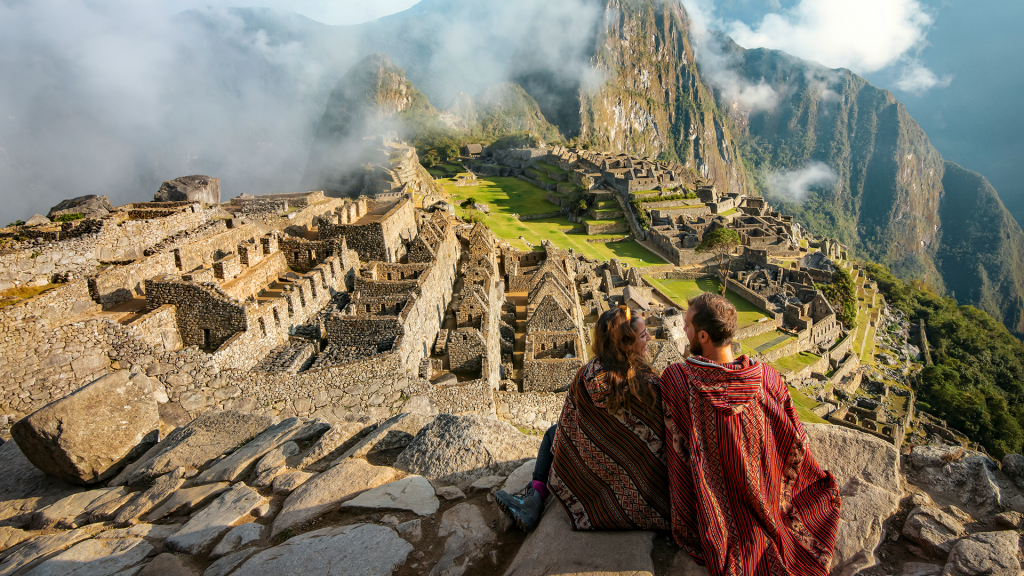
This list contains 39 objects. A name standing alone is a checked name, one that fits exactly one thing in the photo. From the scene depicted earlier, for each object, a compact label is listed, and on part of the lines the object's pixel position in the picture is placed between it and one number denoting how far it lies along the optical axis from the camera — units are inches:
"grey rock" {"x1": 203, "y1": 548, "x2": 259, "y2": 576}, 173.9
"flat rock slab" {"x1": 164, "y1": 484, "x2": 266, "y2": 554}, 191.9
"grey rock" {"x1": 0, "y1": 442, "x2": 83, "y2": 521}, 251.9
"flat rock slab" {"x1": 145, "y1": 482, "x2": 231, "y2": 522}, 221.6
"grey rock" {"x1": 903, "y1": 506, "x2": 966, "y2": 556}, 170.7
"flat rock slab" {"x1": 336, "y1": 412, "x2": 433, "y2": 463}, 265.7
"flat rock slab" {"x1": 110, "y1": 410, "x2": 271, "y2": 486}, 265.0
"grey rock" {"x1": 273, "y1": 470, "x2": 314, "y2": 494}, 228.2
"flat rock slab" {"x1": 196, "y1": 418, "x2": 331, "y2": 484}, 247.8
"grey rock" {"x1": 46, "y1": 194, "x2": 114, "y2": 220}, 804.5
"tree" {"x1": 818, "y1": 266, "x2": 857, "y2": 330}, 1713.8
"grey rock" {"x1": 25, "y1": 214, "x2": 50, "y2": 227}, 674.8
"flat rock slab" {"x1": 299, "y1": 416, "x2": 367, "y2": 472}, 258.7
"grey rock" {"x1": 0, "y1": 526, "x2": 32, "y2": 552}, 208.3
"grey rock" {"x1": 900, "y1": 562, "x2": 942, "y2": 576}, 161.0
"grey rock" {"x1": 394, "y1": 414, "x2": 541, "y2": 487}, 244.7
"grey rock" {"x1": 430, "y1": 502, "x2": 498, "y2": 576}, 174.7
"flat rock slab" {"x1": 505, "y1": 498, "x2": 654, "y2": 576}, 150.1
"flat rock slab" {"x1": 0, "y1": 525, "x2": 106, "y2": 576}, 184.9
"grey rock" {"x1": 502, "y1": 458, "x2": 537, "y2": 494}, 213.6
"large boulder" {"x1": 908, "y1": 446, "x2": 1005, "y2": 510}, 201.3
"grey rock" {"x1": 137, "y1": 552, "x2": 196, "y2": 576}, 172.1
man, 143.5
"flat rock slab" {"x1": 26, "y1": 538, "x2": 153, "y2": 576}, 175.0
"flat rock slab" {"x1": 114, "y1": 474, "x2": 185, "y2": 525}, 221.3
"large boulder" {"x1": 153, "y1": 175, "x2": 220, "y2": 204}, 1102.4
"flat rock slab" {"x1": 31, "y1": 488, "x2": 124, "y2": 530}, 225.6
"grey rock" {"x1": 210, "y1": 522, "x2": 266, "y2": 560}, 187.2
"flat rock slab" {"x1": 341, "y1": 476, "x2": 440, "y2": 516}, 209.0
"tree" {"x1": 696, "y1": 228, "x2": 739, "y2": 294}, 1869.8
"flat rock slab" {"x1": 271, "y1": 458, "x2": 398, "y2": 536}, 206.8
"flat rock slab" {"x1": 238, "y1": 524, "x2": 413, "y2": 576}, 170.4
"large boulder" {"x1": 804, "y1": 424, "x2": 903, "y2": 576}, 168.6
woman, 158.7
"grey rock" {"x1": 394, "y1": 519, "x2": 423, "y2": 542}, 191.2
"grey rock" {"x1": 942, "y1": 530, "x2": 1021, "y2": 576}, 153.8
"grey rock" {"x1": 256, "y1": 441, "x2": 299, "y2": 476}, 247.1
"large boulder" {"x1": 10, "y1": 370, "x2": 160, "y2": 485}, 259.6
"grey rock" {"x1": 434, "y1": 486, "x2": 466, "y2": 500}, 218.8
